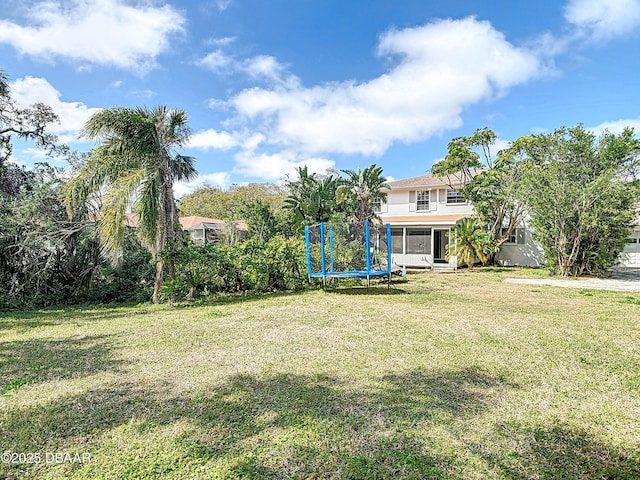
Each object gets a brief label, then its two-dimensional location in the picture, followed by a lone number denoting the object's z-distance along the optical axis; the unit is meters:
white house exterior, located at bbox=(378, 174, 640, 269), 21.06
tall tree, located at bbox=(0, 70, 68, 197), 12.41
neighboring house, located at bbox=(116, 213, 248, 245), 29.03
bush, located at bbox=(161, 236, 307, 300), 10.69
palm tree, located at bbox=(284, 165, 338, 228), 20.12
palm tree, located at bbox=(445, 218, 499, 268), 19.64
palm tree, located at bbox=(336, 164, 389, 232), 20.92
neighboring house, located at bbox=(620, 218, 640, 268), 21.03
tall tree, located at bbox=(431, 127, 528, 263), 19.30
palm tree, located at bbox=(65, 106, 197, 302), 9.47
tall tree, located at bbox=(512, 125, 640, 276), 14.80
